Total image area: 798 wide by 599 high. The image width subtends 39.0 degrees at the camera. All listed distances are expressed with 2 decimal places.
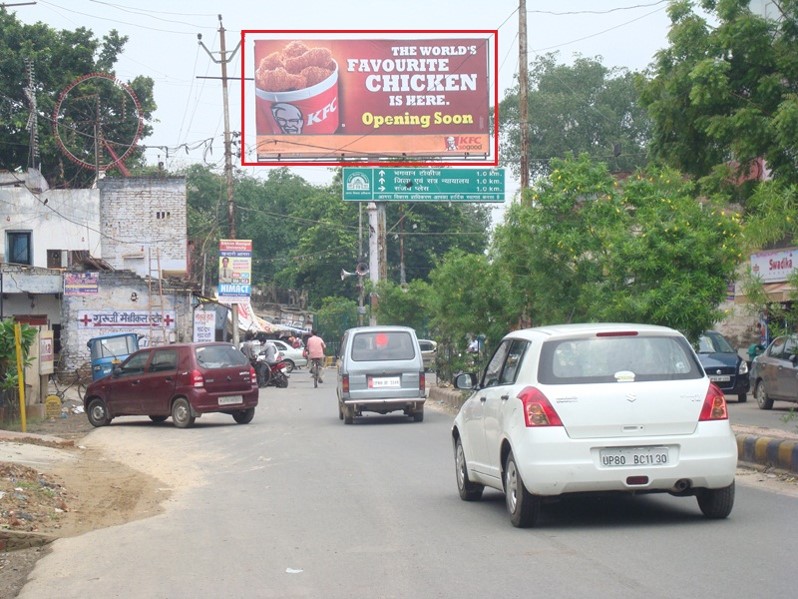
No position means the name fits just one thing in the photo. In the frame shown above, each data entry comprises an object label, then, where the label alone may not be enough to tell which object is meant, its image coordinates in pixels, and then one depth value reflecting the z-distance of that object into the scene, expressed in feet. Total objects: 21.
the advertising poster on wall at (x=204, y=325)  129.29
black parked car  84.17
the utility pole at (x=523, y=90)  83.51
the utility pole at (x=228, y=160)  134.00
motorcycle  130.11
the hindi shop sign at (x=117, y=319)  139.33
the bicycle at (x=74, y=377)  124.82
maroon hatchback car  75.46
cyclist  129.39
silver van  74.59
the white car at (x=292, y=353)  181.68
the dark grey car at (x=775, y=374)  71.56
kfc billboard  129.59
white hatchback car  29.17
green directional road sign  123.65
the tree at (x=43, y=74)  180.14
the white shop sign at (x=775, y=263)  95.85
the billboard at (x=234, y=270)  117.19
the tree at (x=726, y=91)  75.41
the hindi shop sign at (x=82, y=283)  133.59
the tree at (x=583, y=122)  230.89
